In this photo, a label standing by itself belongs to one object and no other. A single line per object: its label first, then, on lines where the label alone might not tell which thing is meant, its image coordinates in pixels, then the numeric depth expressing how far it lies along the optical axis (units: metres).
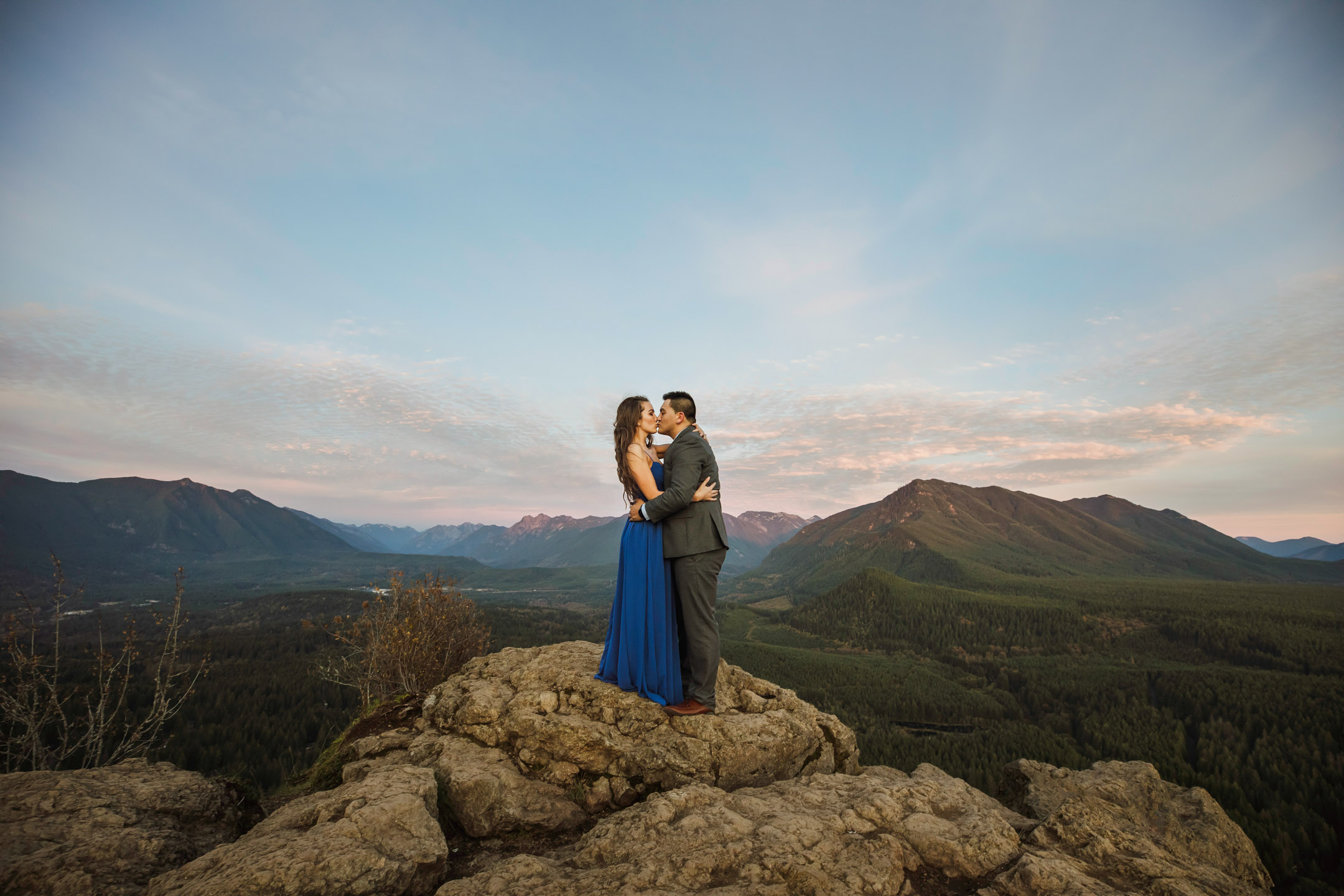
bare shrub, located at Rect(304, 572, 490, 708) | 9.95
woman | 6.61
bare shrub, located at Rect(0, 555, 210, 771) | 6.94
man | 6.22
